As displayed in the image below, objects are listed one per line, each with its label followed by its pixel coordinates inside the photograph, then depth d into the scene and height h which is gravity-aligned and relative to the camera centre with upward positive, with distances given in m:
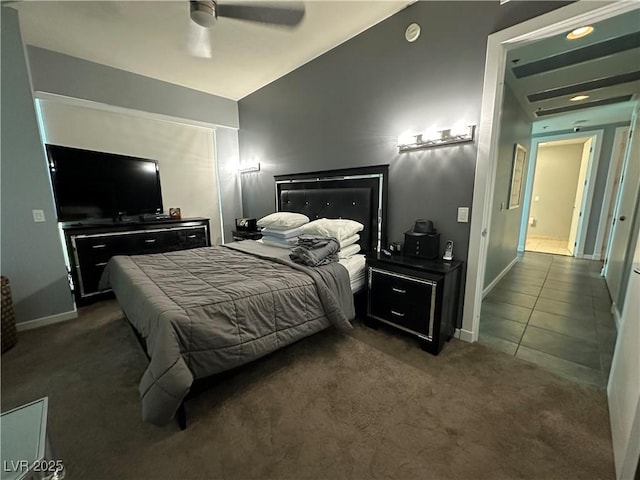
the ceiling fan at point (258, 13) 1.95 +1.74
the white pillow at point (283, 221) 3.11 -0.25
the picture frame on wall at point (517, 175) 3.87 +0.37
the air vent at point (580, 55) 2.30 +1.38
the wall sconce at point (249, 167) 4.53 +0.60
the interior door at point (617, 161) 4.74 +0.66
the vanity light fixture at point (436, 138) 2.20 +0.54
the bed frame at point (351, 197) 2.88 +0.03
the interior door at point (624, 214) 3.04 -0.21
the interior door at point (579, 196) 5.37 +0.03
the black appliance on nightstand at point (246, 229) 4.15 -0.48
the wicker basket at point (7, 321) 2.26 -1.05
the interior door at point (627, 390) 1.13 -0.99
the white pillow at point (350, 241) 2.72 -0.44
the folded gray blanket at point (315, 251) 2.30 -0.47
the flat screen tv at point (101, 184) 3.07 +0.22
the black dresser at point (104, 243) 3.11 -0.54
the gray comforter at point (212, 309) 1.35 -0.72
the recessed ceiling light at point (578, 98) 3.56 +1.38
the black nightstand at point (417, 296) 2.11 -0.84
